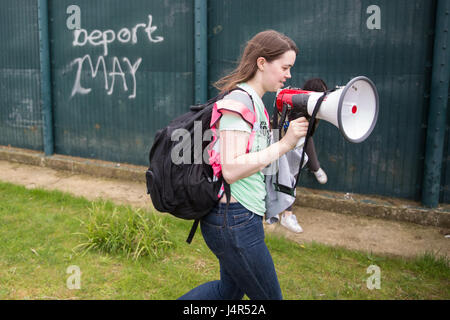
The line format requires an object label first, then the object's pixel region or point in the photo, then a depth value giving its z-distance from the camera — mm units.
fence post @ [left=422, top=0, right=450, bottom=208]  4488
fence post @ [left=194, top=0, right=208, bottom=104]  5727
